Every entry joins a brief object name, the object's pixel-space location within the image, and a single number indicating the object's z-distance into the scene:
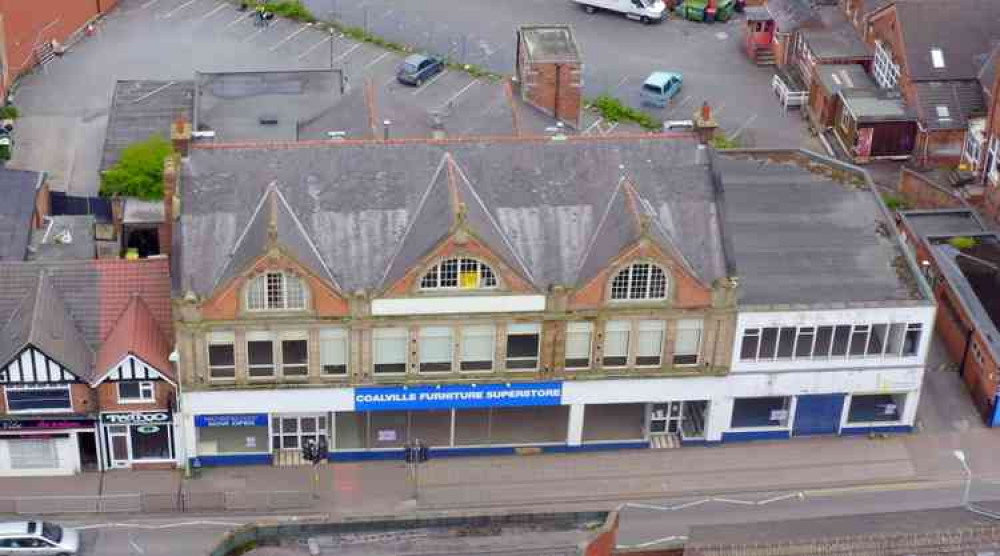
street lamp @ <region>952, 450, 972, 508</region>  86.59
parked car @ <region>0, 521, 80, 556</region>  78.44
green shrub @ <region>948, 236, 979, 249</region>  98.81
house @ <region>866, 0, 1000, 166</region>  112.88
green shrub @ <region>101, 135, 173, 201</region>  100.81
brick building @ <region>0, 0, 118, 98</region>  118.88
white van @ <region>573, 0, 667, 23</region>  132.38
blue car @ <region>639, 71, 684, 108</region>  120.62
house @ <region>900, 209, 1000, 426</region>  91.56
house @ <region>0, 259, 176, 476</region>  82.50
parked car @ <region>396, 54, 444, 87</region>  121.75
